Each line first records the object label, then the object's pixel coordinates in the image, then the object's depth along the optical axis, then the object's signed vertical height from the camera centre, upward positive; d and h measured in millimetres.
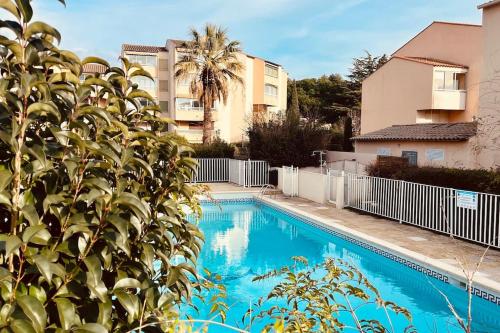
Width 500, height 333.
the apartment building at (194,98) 47281 +6764
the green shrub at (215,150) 29062 -26
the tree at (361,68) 50531 +9655
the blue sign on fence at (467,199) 11955 -1384
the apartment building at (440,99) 16344 +3199
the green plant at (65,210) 1741 -268
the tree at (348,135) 34594 +1221
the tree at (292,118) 26809 +2017
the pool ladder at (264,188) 23359 -2232
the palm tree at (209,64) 30719 +6179
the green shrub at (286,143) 25953 +422
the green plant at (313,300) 2393 -935
